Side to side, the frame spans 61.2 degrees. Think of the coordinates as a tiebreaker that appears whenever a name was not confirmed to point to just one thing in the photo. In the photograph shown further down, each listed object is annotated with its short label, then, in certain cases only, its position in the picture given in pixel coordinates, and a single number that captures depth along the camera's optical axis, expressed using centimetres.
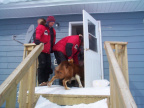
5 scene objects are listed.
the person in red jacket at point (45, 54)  303
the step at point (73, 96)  203
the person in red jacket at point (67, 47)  297
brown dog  269
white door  315
